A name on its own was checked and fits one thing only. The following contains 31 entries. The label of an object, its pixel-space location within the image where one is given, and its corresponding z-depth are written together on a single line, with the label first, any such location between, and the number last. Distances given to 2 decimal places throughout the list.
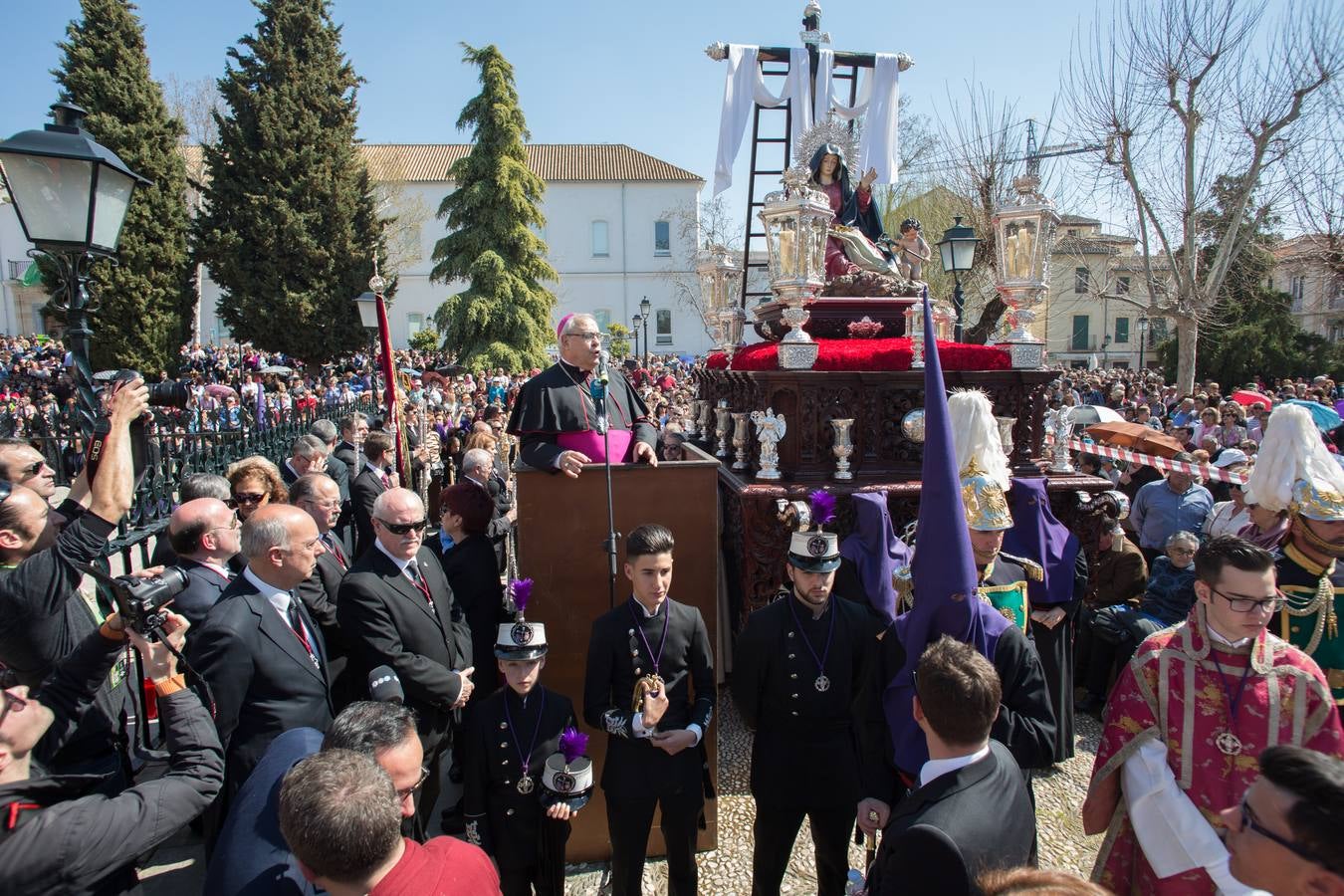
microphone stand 3.46
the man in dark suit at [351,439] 7.29
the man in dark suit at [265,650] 2.69
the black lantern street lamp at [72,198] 3.32
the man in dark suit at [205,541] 3.23
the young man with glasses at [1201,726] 2.34
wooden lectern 3.73
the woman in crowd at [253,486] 4.31
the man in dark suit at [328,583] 3.52
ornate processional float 4.96
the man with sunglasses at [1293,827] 1.54
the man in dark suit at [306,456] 5.75
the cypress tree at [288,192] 25.20
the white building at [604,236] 47.91
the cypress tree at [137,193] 22.03
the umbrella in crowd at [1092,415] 9.00
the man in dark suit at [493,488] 5.13
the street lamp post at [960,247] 10.50
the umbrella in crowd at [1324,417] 5.97
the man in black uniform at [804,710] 3.09
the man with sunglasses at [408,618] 3.17
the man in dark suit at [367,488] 5.82
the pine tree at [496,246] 27.62
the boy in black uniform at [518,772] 3.09
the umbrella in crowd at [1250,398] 10.33
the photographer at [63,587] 2.70
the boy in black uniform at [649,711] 3.09
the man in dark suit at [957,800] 1.79
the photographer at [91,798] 1.84
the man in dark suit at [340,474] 6.14
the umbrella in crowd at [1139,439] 7.28
